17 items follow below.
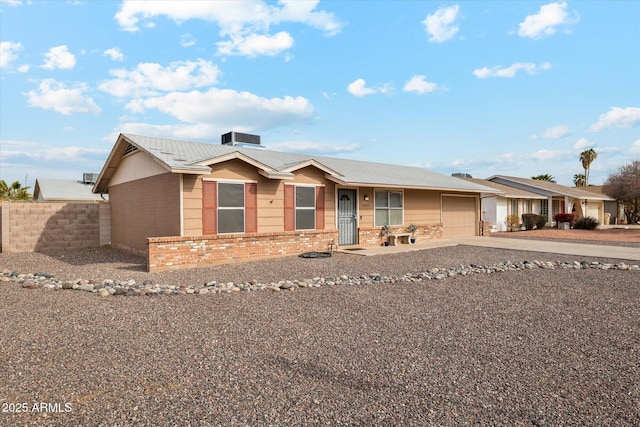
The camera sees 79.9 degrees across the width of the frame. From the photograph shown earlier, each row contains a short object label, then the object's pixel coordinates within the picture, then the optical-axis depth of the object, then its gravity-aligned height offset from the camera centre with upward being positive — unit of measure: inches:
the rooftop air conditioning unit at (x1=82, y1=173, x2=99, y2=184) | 1171.4 +111.9
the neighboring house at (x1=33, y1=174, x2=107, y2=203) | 1012.5 +67.8
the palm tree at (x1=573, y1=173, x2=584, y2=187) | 2327.8 +187.6
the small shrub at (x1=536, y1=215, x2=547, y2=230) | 1013.7 -28.1
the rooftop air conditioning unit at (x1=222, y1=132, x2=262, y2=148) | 665.0 +130.6
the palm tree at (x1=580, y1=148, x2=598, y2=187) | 2241.6 +309.4
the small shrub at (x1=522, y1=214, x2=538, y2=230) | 991.0 -24.7
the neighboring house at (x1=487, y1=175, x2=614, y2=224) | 1128.8 +41.3
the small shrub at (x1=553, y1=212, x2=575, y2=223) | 1031.0 -18.1
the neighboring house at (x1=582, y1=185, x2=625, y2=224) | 1443.7 +7.3
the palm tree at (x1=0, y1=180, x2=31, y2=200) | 1243.8 +78.6
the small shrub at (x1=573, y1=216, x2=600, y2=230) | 978.1 -35.5
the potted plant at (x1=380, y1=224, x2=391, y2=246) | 597.9 -30.1
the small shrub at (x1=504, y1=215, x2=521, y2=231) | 963.0 -28.3
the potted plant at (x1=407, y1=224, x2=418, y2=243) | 630.5 -30.5
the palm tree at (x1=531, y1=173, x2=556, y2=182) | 2012.8 +177.0
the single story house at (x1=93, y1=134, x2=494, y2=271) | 406.3 +14.5
